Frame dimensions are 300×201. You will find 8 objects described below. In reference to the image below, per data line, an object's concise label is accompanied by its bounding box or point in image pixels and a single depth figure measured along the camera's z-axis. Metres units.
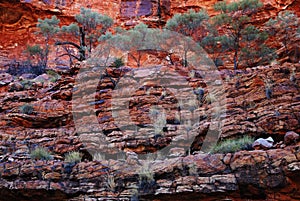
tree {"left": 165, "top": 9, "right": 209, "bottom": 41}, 18.62
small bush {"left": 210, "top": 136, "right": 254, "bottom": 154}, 8.20
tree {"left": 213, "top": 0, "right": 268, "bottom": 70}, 17.05
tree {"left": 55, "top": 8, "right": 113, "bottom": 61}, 19.62
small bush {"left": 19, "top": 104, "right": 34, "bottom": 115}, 11.29
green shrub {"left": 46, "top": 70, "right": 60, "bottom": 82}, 15.52
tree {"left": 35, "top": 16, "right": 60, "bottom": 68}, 20.47
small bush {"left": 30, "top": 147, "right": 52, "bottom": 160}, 8.98
